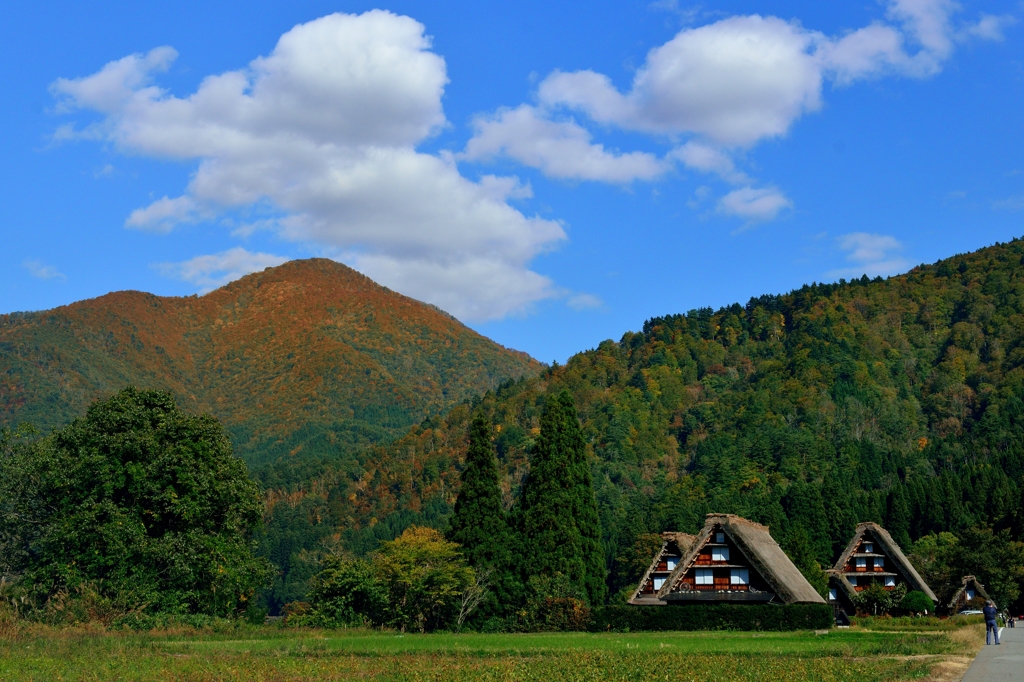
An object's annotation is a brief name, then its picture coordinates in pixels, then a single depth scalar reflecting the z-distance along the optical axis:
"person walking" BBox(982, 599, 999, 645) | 29.78
